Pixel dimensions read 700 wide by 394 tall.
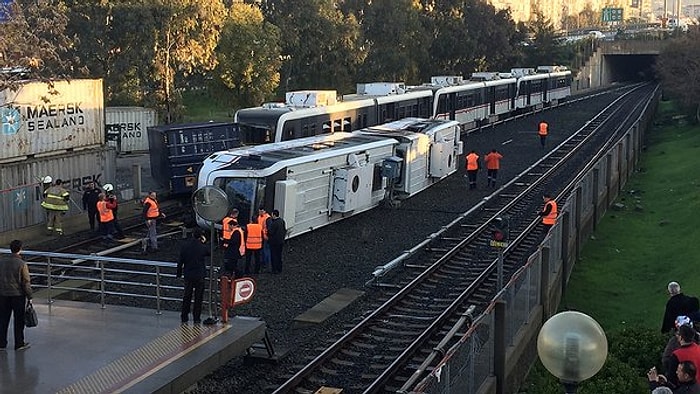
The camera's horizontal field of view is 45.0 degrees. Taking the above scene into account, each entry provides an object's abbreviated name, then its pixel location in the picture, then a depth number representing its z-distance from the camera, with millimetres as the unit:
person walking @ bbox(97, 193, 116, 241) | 21609
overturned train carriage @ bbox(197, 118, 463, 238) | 20547
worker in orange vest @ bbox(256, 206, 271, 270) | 18900
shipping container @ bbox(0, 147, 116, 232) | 23406
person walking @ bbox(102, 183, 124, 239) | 21953
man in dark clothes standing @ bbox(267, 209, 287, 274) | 18688
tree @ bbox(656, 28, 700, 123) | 50938
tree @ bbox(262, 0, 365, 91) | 57719
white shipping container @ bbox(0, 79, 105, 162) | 24281
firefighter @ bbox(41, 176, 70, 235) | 22500
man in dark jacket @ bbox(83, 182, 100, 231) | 23297
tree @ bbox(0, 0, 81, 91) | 17516
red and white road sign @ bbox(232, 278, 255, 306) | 12352
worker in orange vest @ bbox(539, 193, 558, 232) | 21797
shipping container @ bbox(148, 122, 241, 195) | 28000
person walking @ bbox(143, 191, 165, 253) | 20547
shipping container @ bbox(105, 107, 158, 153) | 41781
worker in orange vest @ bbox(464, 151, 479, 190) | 30125
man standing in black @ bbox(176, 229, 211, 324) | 12609
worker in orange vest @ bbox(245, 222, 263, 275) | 18328
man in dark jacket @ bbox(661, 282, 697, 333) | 12523
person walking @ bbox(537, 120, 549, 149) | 41750
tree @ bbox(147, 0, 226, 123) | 43594
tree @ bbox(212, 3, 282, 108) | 49031
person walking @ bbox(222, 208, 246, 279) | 17594
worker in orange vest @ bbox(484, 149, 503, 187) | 30438
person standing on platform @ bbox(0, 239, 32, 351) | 11297
